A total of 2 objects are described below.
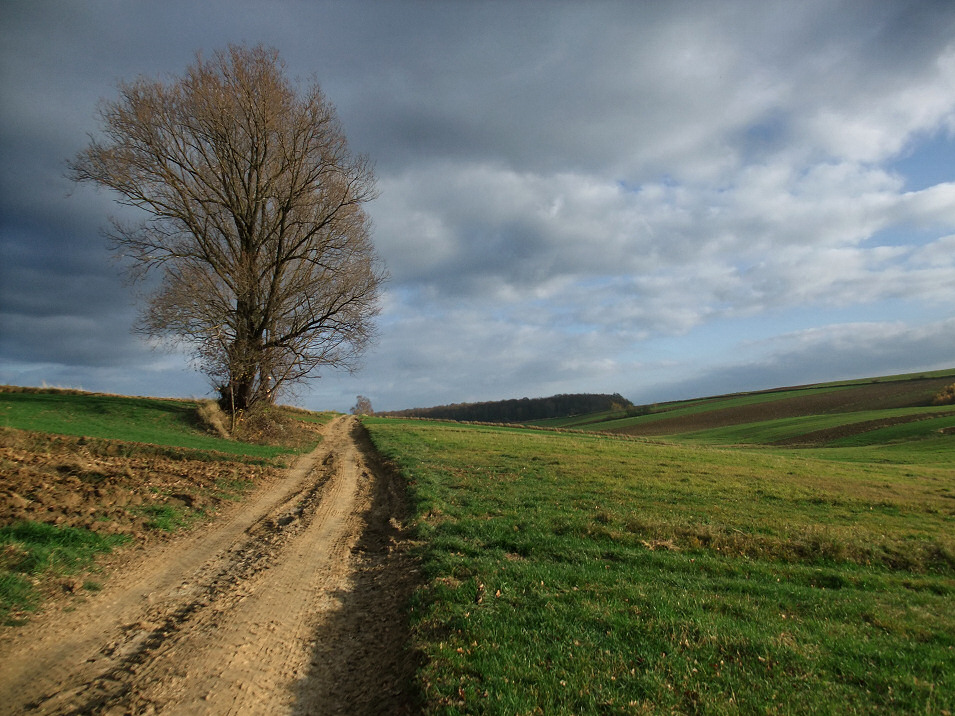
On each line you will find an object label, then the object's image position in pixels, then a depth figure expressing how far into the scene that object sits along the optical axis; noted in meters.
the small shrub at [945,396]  59.50
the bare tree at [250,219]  24.58
